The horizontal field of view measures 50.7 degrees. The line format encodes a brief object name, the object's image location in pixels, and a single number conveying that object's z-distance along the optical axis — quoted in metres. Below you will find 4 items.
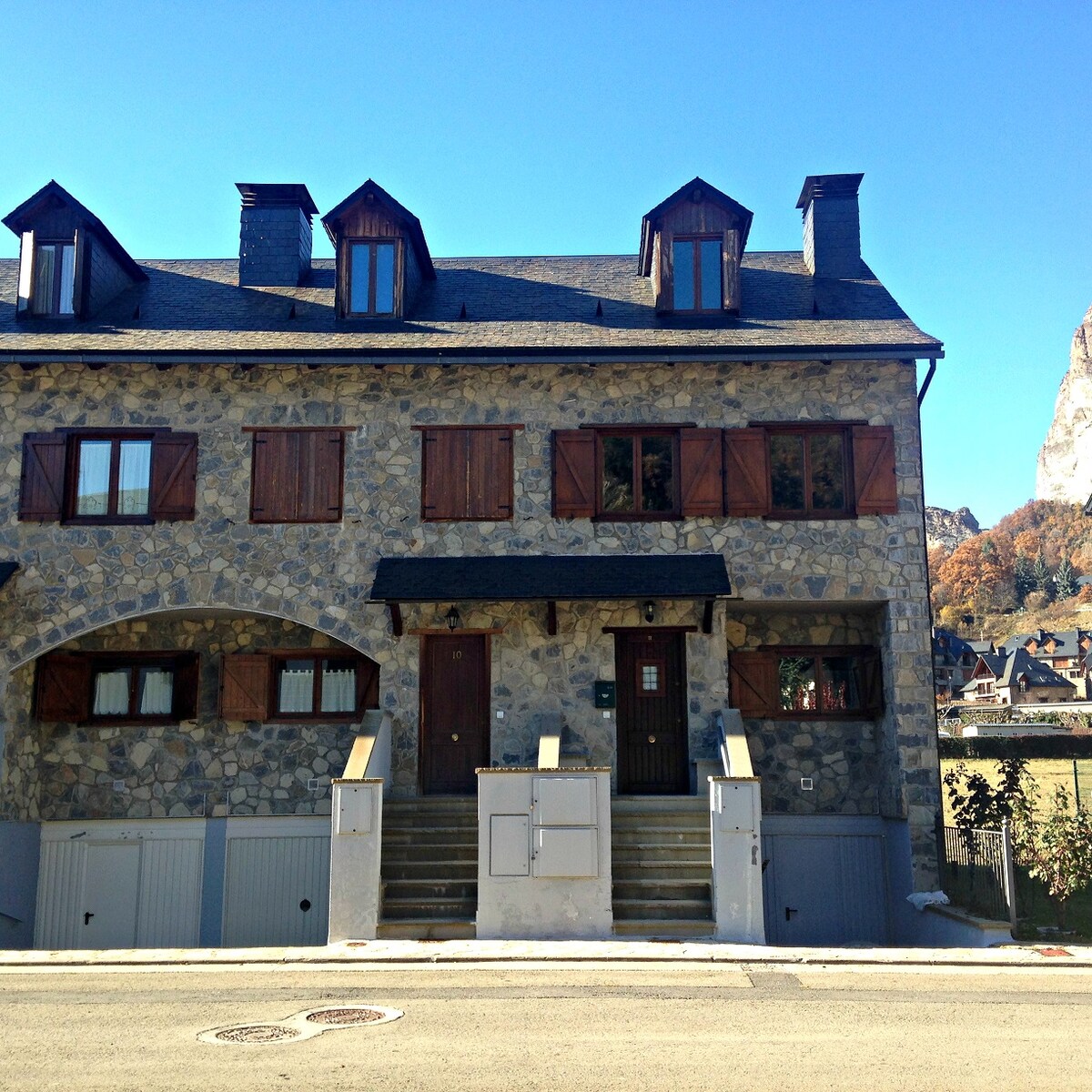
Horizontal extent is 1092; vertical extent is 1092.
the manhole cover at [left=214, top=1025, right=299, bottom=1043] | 8.21
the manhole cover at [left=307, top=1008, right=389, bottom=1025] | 8.80
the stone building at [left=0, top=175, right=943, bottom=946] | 15.85
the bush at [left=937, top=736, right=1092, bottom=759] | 37.81
